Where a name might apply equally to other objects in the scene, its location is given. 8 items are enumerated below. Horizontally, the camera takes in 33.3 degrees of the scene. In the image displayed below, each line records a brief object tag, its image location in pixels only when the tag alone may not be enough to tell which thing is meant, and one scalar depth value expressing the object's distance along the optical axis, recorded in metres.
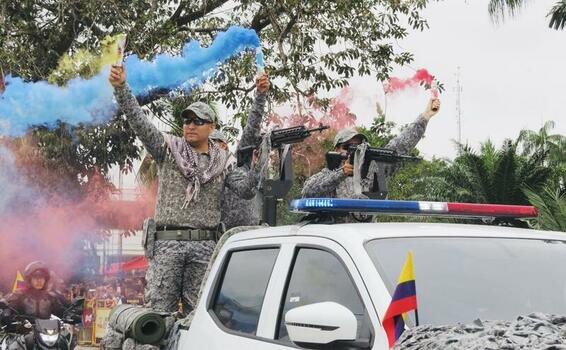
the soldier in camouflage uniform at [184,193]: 5.84
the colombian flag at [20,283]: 10.27
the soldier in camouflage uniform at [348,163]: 6.39
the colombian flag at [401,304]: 2.87
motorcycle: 9.23
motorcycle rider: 9.80
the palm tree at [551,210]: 16.34
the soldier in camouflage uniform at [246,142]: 6.34
